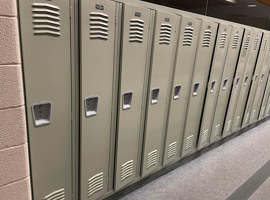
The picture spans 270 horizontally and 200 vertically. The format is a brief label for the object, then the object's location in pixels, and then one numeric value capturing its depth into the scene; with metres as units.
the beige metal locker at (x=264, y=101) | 3.98
